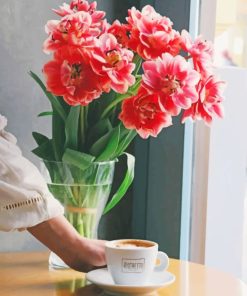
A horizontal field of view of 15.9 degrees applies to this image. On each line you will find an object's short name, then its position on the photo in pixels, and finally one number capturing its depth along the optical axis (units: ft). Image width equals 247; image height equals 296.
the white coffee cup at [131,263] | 5.00
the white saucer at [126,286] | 4.98
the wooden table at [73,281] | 5.16
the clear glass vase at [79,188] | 5.58
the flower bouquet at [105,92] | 5.16
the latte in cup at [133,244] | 5.16
